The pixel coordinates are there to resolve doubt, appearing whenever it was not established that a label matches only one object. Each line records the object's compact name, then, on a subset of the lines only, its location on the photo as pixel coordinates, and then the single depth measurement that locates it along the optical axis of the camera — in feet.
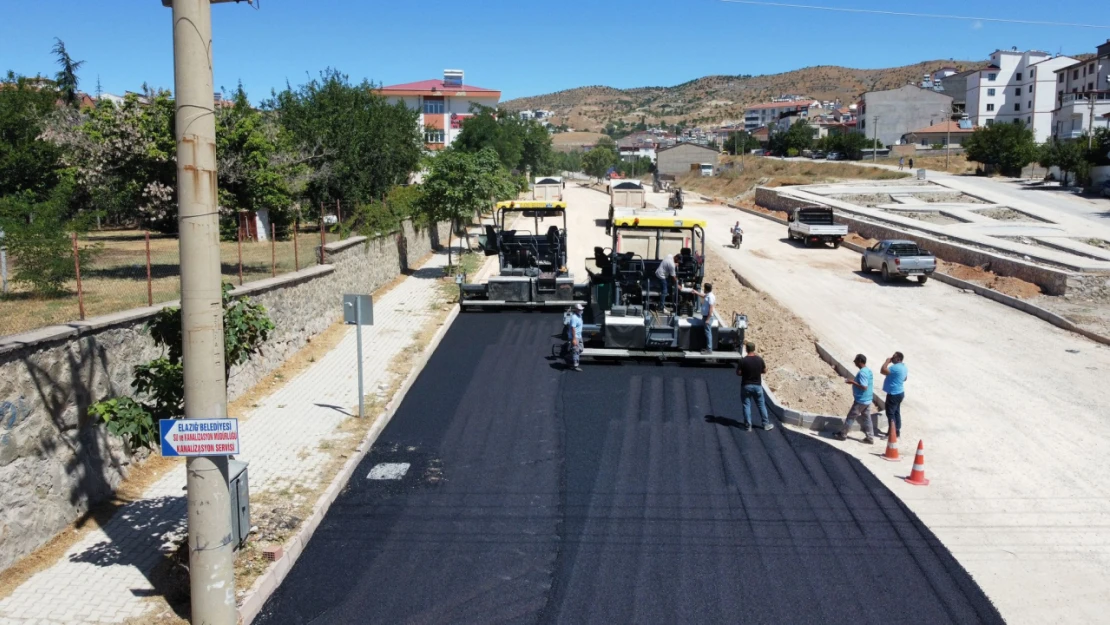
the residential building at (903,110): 380.17
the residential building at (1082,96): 265.75
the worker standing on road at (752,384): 41.22
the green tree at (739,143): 420.77
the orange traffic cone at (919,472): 35.70
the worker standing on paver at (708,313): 52.16
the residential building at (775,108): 603.10
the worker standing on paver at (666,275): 54.34
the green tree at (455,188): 90.79
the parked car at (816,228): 123.03
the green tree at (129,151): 56.34
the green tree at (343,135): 103.50
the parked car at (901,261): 91.61
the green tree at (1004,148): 216.13
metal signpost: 42.39
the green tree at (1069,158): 177.68
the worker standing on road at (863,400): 40.81
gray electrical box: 26.30
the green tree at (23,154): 101.40
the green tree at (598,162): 454.81
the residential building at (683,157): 369.91
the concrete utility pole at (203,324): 22.11
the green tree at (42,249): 40.14
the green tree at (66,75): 171.73
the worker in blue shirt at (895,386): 40.63
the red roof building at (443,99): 293.23
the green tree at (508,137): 181.27
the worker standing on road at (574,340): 51.67
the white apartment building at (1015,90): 351.67
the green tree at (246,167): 59.88
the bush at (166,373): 25.38
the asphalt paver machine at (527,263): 69.26
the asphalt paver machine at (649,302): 52.54
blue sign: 22.30
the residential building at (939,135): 333.83
